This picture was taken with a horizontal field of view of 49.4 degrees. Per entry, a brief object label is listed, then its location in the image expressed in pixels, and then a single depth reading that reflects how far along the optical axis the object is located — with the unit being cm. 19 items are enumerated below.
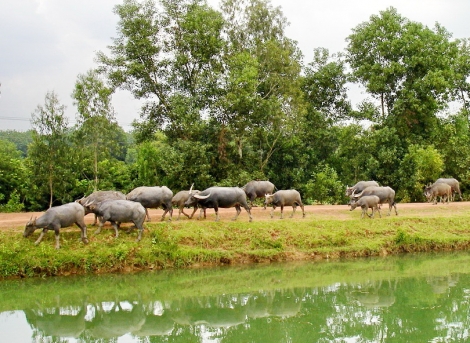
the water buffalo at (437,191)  2270
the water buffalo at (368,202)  1798
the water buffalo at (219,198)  1625
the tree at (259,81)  2425
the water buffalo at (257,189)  1934
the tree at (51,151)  2303
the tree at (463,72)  3162
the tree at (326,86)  3034
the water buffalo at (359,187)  2136
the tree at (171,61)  2442
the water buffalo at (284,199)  1775
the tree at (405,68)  2769
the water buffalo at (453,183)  2422
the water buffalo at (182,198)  1677
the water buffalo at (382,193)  1872
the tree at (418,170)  2705
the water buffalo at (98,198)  1519
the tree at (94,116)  2502
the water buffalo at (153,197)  1562
